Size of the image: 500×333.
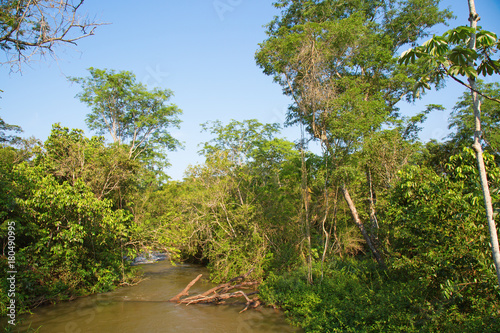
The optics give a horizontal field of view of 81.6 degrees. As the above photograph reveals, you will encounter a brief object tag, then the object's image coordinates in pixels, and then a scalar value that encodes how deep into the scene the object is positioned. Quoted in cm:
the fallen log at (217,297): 1009
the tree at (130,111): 2088
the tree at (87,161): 1099
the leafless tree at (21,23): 416
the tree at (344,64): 1103
